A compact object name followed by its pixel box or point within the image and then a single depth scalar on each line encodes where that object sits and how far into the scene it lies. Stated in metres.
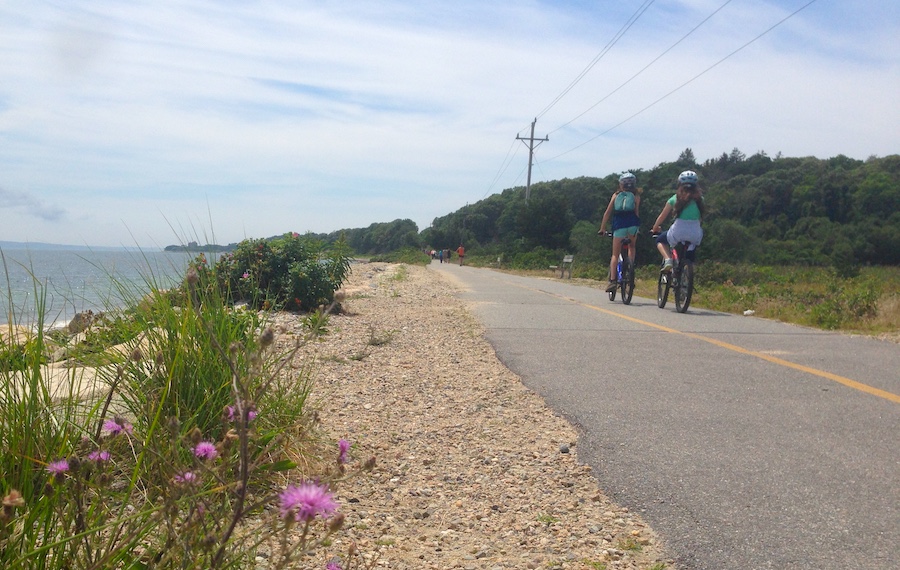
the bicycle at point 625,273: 12.82
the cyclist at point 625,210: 12.64
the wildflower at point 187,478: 1.81
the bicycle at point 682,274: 11.23
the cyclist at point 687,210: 11.16
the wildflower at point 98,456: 2.06
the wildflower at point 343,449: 2.09
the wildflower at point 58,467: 1.92
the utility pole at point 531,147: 62.34
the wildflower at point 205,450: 2.00
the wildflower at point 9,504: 1.56
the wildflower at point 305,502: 1.54
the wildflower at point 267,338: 1.80
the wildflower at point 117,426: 2.19
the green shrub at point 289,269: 10.52
